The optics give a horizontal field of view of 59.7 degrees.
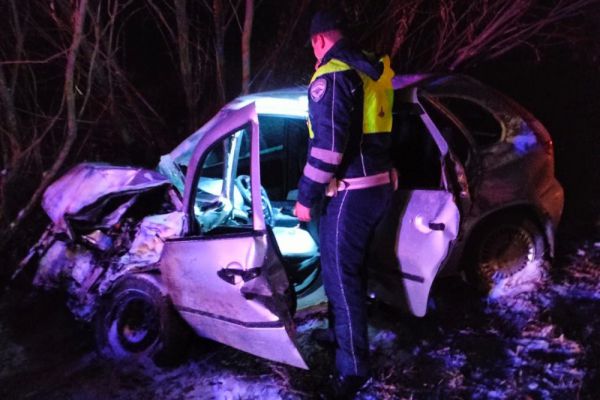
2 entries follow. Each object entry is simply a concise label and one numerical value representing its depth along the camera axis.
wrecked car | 2.81
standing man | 2.56
